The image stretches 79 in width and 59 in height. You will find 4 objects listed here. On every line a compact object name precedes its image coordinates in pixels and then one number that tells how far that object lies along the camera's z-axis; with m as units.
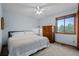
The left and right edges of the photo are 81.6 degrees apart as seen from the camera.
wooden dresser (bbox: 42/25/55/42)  2.45
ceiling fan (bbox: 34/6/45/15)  1.72
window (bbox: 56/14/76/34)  2.06
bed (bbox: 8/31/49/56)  1.26
